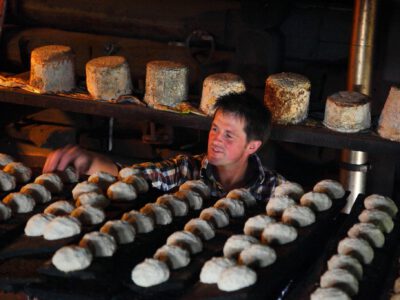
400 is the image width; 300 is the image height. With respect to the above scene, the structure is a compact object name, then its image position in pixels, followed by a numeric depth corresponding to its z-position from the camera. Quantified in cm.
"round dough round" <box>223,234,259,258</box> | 275
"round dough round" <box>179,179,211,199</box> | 333
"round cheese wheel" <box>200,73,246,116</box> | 412
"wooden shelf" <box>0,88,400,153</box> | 385
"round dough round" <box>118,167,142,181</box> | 340
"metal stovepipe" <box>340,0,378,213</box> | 434
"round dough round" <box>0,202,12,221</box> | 294
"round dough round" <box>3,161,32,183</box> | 340
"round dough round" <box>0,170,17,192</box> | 325
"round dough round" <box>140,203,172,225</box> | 301
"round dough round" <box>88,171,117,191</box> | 332
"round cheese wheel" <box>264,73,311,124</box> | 402
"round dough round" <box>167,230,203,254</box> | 278
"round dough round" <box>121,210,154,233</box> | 292
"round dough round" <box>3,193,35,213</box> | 304
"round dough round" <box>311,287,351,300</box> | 243
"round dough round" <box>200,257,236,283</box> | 256
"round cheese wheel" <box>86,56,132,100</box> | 428
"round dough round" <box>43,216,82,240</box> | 279
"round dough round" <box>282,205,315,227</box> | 299
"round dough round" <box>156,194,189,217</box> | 311
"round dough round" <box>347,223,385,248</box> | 291
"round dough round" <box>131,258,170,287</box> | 252
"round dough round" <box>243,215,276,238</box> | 293
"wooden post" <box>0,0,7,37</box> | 473
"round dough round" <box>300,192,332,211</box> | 316
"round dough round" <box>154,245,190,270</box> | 266
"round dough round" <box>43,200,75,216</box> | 303
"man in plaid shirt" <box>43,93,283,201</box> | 377
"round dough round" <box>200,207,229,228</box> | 300
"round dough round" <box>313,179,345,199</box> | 332
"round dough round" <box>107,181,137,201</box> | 318
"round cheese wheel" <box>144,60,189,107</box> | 422
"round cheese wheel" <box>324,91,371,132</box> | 390
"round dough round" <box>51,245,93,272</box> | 257
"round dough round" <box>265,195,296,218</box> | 311
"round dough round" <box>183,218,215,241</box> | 290
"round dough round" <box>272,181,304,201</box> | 332
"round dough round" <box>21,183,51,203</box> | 314
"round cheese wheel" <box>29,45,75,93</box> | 434
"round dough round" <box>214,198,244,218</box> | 311
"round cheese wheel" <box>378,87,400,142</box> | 382
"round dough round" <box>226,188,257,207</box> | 325
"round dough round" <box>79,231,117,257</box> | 269
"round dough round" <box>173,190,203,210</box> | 320
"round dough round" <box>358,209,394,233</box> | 305
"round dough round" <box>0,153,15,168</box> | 354
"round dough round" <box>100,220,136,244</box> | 281
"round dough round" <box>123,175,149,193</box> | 329
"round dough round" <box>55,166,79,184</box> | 341
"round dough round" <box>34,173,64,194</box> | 327
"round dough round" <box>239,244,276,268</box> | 267
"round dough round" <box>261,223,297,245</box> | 285
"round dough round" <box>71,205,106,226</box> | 295
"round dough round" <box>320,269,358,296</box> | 255
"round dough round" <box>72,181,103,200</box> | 319
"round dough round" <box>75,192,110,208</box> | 308
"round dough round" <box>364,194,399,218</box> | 319
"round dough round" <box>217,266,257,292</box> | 249
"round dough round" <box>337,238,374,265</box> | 278
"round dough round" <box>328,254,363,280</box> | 266
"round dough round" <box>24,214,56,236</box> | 282
